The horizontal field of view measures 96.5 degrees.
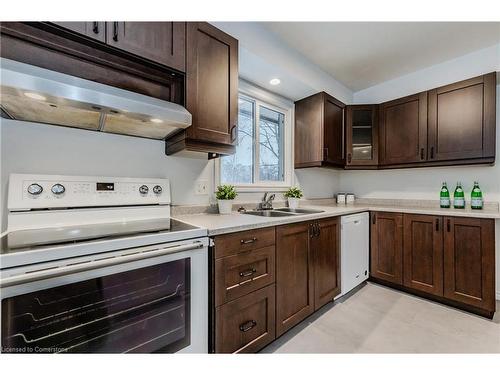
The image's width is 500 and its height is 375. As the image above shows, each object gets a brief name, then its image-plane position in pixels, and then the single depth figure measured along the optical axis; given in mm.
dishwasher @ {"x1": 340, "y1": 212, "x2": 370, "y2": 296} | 2154
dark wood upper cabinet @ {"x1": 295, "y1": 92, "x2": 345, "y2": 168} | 2519
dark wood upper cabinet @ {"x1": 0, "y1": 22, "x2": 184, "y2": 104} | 989
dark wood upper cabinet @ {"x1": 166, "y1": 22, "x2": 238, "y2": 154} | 1411
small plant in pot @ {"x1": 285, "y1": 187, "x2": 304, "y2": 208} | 2441
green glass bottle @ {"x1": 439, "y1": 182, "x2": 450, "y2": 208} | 2371
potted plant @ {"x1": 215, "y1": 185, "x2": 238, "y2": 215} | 1842
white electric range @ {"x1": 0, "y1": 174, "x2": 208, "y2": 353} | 769
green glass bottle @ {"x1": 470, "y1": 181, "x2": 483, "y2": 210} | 2217
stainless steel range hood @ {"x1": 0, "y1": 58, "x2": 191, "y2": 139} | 840
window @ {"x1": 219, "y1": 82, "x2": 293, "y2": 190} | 2225
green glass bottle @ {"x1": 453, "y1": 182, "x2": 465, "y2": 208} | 2299
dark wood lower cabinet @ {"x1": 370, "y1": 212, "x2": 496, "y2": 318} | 1856
